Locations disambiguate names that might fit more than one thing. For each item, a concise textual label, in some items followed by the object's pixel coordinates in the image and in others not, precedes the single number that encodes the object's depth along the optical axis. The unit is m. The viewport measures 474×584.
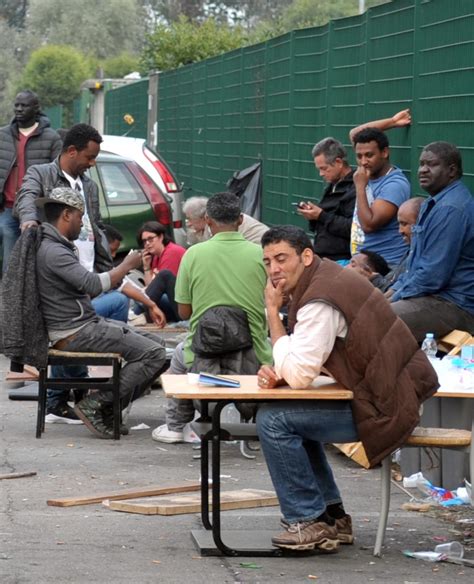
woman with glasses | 17.59
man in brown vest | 9.07
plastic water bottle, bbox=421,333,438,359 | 11.83
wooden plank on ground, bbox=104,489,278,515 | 10.57
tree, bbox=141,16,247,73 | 47.14
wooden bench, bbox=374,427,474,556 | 9.35
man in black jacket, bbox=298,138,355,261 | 15.66
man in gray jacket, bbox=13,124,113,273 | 15.11
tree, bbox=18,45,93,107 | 87.72
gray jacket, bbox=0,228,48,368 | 13.18
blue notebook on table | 9.25
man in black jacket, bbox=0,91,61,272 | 18.76
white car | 23.96
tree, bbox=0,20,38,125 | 108.55
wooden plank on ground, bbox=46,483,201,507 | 10.81
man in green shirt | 12.53
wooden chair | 13.39
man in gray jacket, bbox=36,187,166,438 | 13.27
